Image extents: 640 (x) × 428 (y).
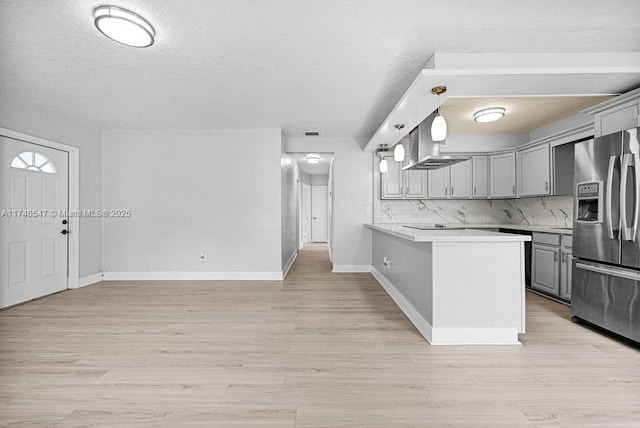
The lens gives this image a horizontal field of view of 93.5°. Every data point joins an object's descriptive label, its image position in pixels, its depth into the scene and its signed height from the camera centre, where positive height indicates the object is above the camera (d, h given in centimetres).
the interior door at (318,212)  1112 +10
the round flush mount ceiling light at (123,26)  198 +130
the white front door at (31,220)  344 -8
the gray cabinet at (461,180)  518 +60
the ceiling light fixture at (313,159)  700 +134
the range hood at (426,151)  329 +73
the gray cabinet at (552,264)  352 -61
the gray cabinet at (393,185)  534 +53
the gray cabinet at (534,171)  419 +64
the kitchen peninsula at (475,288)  244 -60
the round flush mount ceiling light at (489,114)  401 +138
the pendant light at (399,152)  382 +81
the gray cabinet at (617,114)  252 +91
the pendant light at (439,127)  267 +78
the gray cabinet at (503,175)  477 +64
